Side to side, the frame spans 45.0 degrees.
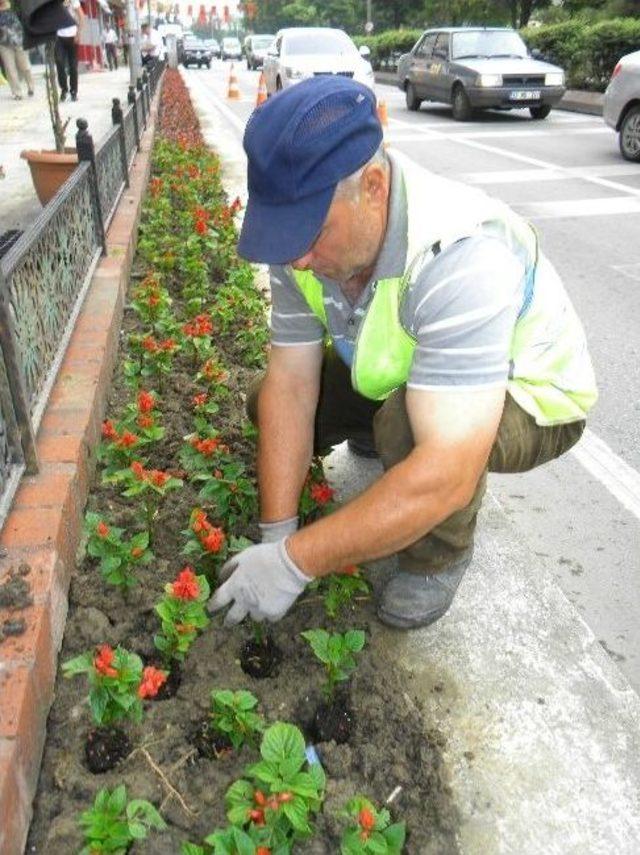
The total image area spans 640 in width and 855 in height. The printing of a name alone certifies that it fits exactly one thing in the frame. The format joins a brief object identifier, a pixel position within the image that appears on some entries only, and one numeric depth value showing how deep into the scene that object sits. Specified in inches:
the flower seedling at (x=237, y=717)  70.4
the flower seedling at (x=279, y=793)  62.3
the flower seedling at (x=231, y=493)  99.7
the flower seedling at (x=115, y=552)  86.4
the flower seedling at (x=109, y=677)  68.4
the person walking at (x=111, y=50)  1176.8
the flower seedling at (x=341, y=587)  85.7
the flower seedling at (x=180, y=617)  76.4
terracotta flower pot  235.0
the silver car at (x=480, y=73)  553.9
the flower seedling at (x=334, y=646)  76.2
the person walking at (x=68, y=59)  512.0
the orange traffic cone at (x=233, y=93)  838.5
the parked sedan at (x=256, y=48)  1477.9
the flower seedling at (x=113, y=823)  61.2
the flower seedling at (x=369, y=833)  60.8
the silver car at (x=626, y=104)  371.2
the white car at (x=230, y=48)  2477.9
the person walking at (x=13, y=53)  404.5
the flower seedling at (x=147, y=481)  93.7
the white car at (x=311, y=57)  605.6
